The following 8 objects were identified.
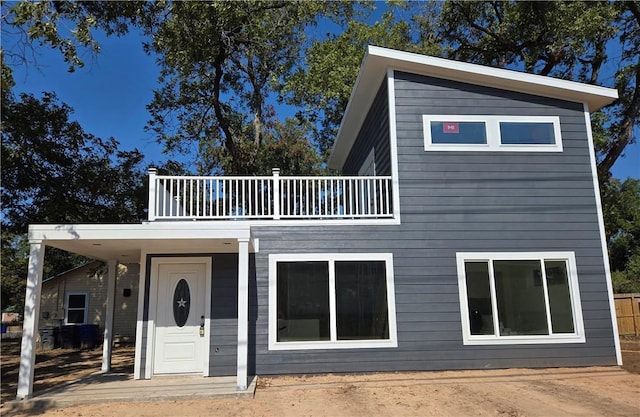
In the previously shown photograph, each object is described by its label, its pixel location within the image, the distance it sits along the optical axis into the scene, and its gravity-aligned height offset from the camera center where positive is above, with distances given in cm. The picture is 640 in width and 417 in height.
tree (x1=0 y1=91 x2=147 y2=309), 1306 +401
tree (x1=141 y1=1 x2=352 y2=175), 1438 +834
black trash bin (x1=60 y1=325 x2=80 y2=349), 1557 -101
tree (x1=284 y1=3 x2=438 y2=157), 1762 +921
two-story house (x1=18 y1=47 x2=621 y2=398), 834 +76
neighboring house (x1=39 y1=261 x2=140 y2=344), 1916 +36
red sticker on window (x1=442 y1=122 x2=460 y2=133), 914 +325
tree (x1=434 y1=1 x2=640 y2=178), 1411 +825
